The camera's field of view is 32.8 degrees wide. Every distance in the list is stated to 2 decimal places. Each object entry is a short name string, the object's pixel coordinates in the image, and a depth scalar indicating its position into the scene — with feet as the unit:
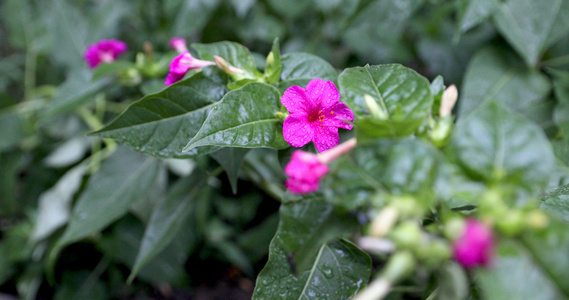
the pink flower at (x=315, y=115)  1.25
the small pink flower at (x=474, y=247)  1.04
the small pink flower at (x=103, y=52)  1.71
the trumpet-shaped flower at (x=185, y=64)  1.33
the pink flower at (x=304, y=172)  1.12
